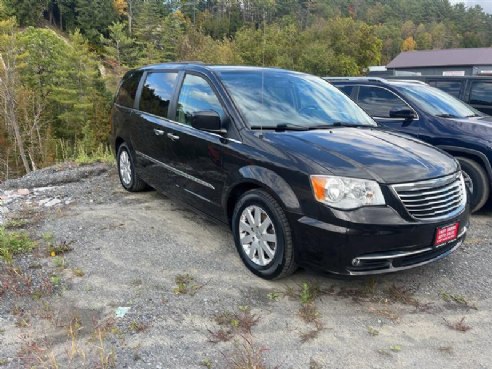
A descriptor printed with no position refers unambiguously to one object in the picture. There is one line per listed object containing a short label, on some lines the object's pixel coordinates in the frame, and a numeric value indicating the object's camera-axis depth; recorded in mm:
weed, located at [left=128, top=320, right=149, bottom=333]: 2971
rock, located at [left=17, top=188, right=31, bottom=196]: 6458
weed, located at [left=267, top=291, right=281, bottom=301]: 3430
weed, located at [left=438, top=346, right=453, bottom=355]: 2830
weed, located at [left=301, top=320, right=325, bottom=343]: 2938
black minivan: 3135
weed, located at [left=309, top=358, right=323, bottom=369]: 2648
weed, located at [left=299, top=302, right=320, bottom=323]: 3154
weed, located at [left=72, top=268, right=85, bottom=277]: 3754
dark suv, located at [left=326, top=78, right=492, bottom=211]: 5461
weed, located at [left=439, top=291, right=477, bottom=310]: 3422
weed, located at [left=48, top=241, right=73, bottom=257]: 4200
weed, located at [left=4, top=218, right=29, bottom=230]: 4930
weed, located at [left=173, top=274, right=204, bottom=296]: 3498
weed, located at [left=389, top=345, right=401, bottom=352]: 2835
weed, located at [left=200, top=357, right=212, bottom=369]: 2636
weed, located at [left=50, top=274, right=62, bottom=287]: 3570
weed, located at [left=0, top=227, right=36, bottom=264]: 4091
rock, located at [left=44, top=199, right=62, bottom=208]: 5809
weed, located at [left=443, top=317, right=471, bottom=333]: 3075
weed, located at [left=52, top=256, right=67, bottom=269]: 3913
